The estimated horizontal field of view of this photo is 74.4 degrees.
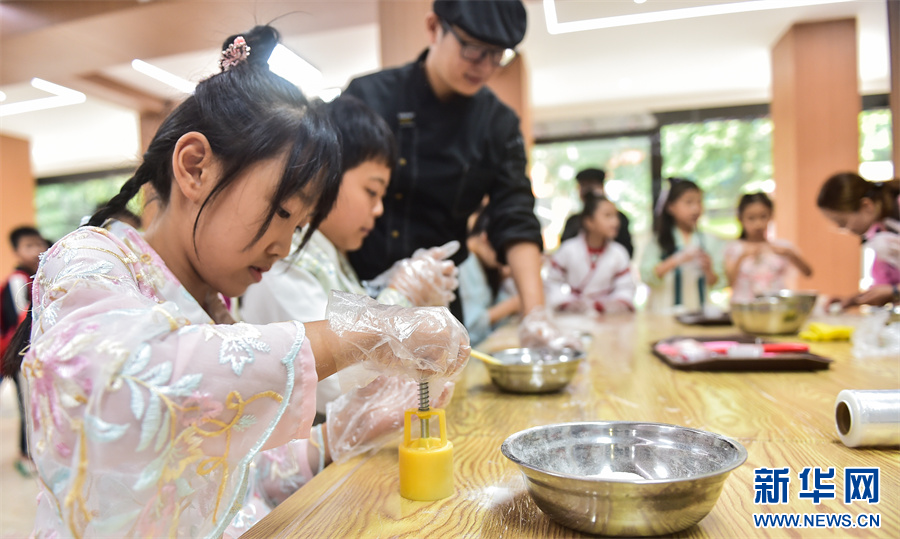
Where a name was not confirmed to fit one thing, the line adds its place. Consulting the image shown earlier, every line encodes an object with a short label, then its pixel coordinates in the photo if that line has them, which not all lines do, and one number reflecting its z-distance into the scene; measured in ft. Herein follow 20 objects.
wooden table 2.05
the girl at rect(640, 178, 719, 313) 13.41
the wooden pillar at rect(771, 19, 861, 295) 18.08
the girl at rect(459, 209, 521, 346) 9.03
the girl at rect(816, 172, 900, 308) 8.64
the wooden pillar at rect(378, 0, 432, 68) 11.44
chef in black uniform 5.86
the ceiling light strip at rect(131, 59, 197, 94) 18.89
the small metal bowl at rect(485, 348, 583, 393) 3.91
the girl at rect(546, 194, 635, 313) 12.52
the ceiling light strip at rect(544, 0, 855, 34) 16.24
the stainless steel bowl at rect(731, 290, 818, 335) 6.25
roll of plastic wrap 2.62
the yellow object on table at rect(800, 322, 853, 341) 5.99
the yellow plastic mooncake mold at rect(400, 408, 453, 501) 2.26
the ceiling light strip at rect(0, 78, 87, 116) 20.56
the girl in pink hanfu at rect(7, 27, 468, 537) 1.76
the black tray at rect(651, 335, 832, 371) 4.48
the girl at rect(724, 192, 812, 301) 11.87
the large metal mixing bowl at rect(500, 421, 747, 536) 1.75
